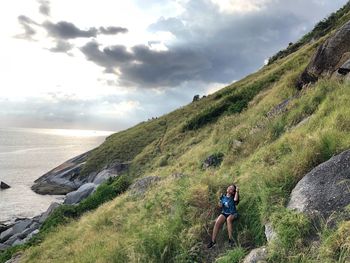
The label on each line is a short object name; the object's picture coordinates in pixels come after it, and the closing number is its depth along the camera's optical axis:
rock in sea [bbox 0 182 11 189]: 65.12
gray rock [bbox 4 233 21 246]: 33.47
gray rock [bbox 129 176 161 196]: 20.16
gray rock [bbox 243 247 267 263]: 8.20
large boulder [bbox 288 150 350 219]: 8.39
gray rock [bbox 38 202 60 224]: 37.61
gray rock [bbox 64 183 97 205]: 41.85
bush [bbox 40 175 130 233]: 27.41
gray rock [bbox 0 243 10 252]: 31.73
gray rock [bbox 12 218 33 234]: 36.67
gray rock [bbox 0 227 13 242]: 35.94
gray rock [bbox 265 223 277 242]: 8.43
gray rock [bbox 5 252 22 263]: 21.35
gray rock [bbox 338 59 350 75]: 17.81
